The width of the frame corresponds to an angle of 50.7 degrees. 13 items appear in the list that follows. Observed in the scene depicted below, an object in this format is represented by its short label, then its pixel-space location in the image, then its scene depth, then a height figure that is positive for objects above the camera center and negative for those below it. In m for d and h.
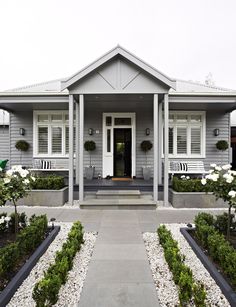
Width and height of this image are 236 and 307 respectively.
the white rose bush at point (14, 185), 4.07 -0.57
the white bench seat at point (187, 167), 9.46 -0.63
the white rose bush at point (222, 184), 4.11 -0.55
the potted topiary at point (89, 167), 10.22 -0.65
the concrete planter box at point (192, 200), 7.43 -1.45
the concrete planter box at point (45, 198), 7.60 -1.44
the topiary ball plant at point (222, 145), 10.28 +0.27
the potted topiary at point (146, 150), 10.19 +0.06
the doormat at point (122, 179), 10.09 -1.13
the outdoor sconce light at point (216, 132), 10.42 +0.82
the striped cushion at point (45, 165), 10.17 -0.57
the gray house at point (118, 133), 10.52 +0.78
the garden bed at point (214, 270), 2.80 -1.60
